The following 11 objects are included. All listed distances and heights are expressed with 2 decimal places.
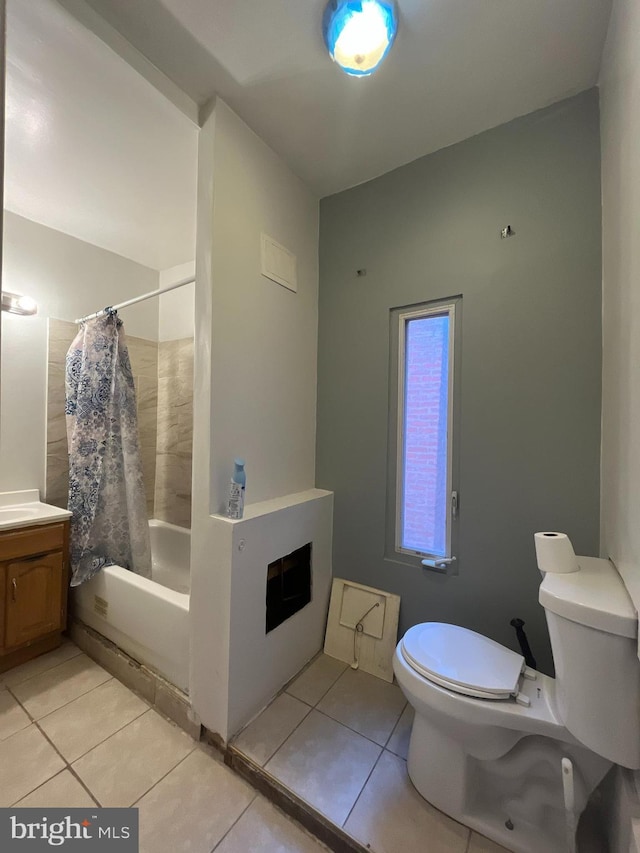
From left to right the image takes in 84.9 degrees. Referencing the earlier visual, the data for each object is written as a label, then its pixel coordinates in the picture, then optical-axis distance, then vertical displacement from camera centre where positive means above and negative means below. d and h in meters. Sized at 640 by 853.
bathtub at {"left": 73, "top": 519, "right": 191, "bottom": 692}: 1.49 -0.93
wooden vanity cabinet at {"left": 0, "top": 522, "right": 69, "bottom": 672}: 1.70 -0.86
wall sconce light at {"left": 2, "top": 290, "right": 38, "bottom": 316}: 1.75 +0.59
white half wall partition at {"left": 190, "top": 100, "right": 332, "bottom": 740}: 1.36 -0.02
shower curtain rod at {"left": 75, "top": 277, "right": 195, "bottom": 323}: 1.62 +0.65
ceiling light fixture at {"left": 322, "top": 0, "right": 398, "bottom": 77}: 1.08 +1.27
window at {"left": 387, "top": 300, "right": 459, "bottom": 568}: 1.62 -0.03
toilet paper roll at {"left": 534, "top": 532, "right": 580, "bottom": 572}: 1.09 -0.40
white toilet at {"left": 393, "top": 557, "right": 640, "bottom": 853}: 0.90 -0.84
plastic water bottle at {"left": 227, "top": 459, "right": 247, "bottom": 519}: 1.38 -0.27
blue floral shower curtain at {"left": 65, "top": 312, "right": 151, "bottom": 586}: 1.96 -0.19
